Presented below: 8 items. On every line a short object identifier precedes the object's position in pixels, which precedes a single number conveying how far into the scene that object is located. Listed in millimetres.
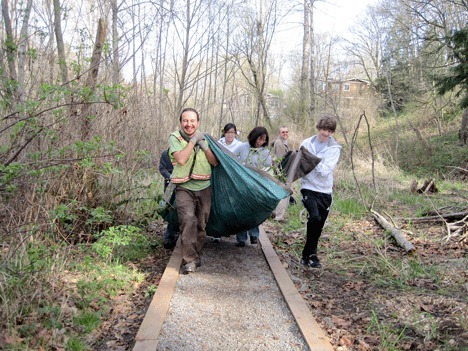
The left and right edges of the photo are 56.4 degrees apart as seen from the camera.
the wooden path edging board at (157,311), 3308
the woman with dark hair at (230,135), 7586
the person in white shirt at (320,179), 5238
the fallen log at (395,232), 5912
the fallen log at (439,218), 7027
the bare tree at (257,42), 18656
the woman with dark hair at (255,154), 5957
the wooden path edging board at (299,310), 3414
